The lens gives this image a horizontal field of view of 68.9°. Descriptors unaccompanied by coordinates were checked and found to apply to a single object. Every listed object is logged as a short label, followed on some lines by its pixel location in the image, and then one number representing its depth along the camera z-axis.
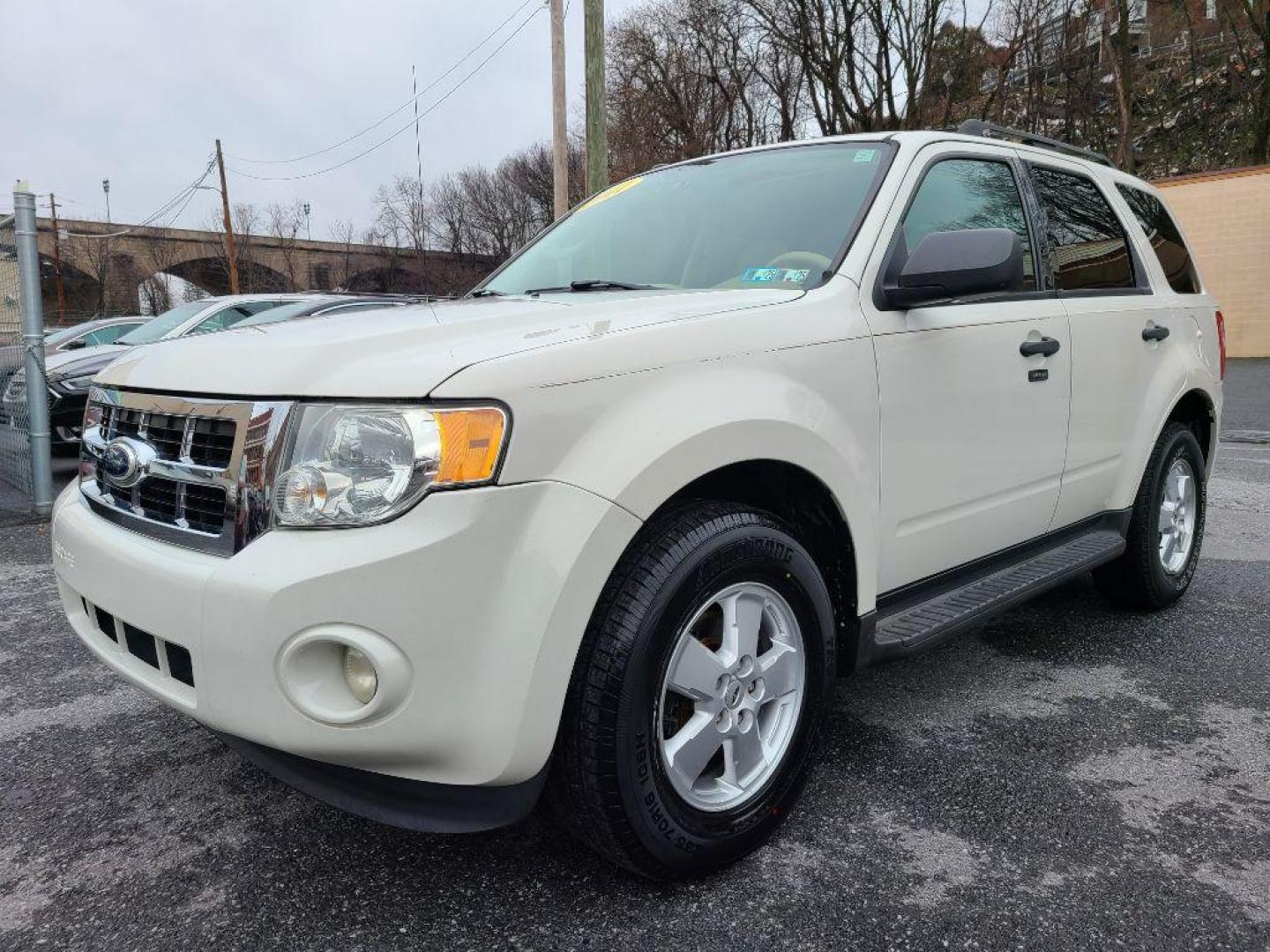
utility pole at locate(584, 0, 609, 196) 11.66
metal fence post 5.87
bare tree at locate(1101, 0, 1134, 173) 22.62
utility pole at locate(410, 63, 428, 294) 48.31
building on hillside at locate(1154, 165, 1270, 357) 17.75
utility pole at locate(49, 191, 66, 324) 41.09
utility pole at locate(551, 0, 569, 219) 13.36
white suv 1.64
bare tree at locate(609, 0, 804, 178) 31.00
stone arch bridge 47.16
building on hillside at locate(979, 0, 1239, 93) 24.25
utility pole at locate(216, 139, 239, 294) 32.88
